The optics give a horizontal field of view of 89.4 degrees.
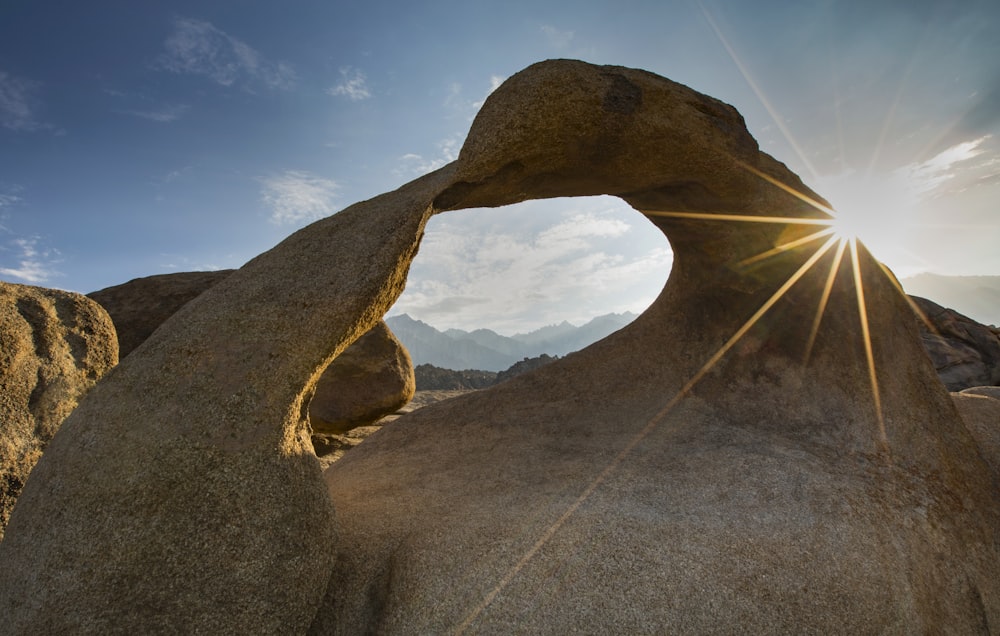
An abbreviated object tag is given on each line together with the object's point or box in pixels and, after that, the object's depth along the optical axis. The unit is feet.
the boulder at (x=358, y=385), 28.73
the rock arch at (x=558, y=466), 7.68
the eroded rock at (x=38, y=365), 9.46
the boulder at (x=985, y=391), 18.51
